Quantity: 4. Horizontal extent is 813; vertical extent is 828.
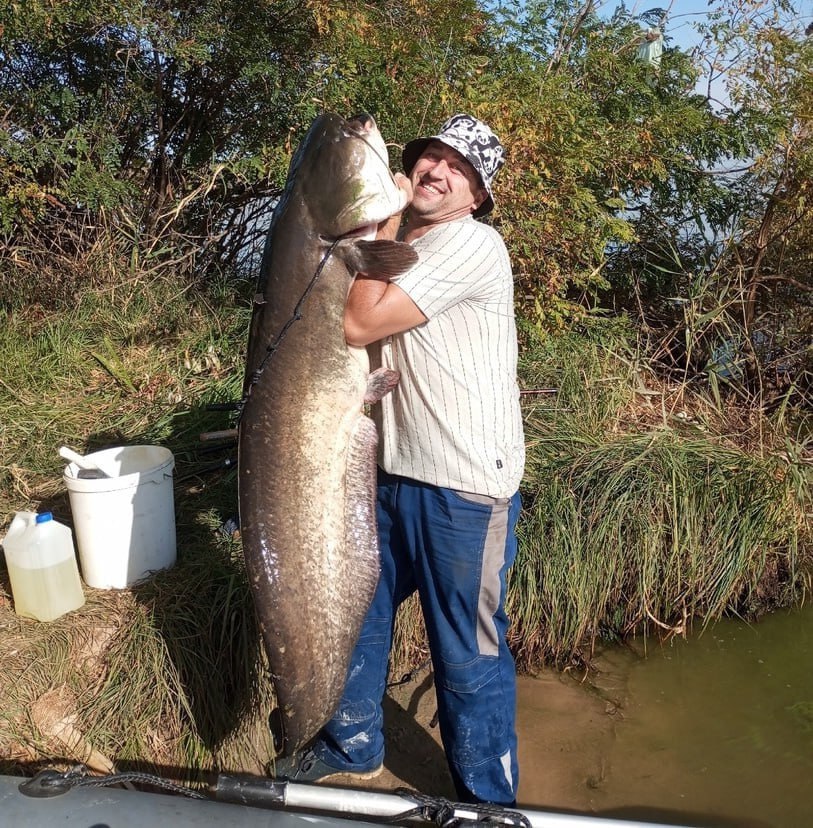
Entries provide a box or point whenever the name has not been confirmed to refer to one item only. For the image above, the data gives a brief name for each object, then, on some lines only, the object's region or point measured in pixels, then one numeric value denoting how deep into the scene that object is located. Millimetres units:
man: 2270
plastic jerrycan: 3189
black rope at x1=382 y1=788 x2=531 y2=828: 2168
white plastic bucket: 3270
